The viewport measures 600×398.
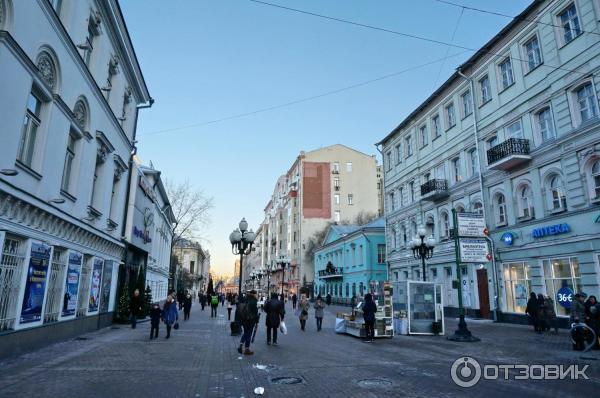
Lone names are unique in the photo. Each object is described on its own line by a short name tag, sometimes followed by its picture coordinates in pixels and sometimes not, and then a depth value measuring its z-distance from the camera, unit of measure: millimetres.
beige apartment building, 66812
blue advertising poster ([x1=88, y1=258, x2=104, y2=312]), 15633
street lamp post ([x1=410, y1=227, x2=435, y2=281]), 18822
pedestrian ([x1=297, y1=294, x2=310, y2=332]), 19062
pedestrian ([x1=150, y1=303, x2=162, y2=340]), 14352
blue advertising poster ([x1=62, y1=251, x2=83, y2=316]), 13009
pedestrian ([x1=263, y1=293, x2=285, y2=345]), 13188
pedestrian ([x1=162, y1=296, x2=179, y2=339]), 14883
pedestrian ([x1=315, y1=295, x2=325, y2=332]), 18819
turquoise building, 41812
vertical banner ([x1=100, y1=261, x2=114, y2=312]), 17047
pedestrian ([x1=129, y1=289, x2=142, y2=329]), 18156
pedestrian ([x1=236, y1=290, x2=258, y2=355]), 10852
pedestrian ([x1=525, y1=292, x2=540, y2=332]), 16609
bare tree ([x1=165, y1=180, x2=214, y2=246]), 39625
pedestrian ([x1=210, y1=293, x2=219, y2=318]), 28188
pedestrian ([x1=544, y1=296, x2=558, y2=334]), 16734
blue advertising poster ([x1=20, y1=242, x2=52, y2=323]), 10109
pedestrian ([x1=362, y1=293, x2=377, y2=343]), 14477
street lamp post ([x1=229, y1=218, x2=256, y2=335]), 15164
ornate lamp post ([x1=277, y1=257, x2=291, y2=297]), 39009
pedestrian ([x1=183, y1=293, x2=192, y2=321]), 24984
